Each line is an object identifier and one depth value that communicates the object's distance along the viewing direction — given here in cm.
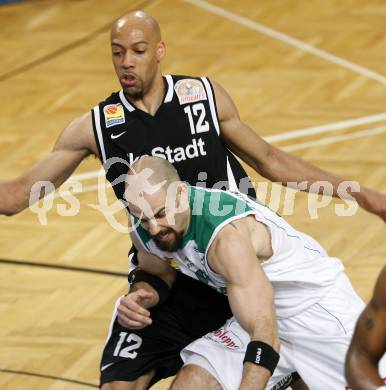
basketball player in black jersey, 1198
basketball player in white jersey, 1056
